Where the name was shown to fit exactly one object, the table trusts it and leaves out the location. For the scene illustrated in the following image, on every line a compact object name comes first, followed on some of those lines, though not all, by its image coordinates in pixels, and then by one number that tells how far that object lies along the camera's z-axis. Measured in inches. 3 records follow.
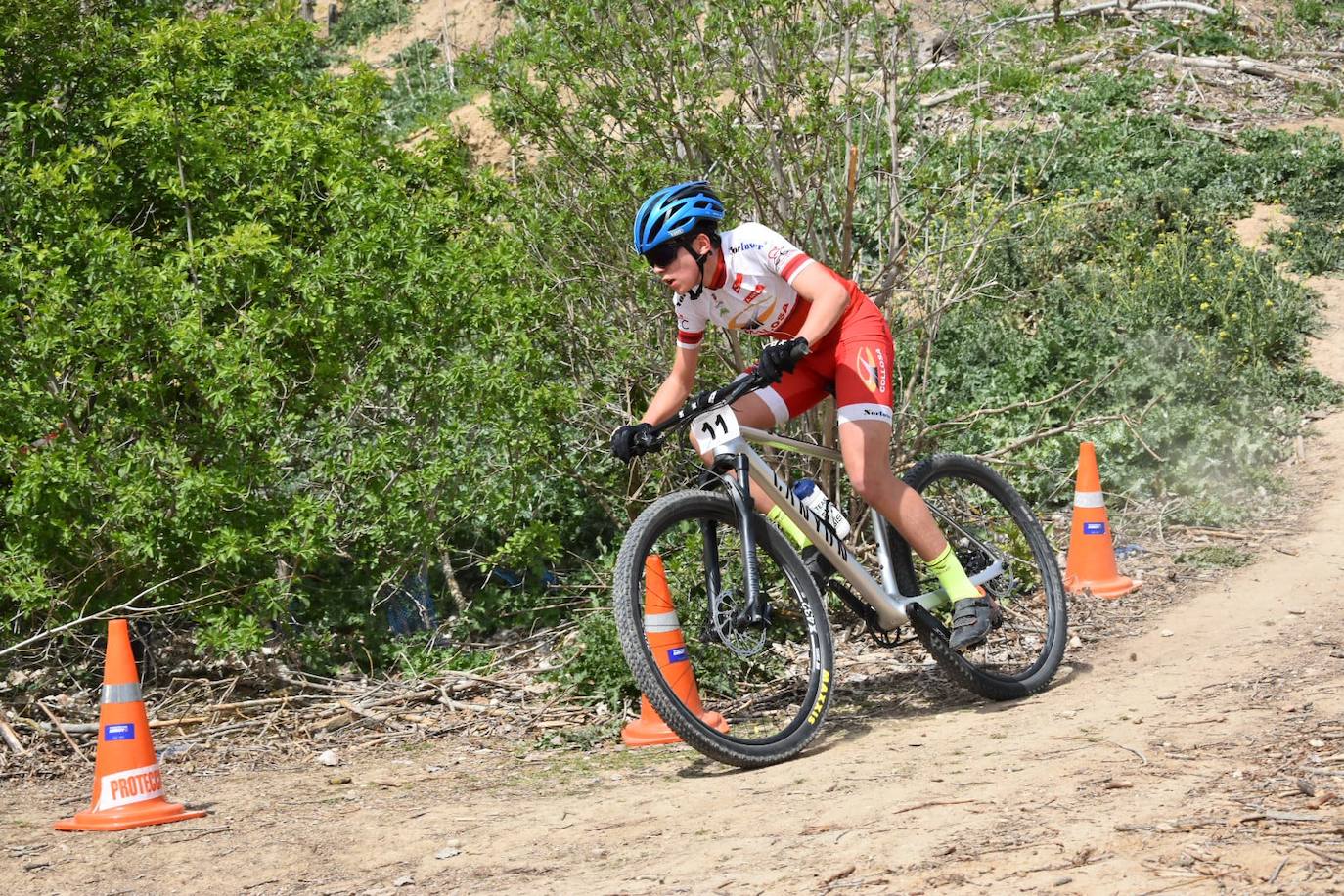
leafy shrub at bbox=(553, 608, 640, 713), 241.1
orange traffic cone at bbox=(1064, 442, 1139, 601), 288.0
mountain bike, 190.7
